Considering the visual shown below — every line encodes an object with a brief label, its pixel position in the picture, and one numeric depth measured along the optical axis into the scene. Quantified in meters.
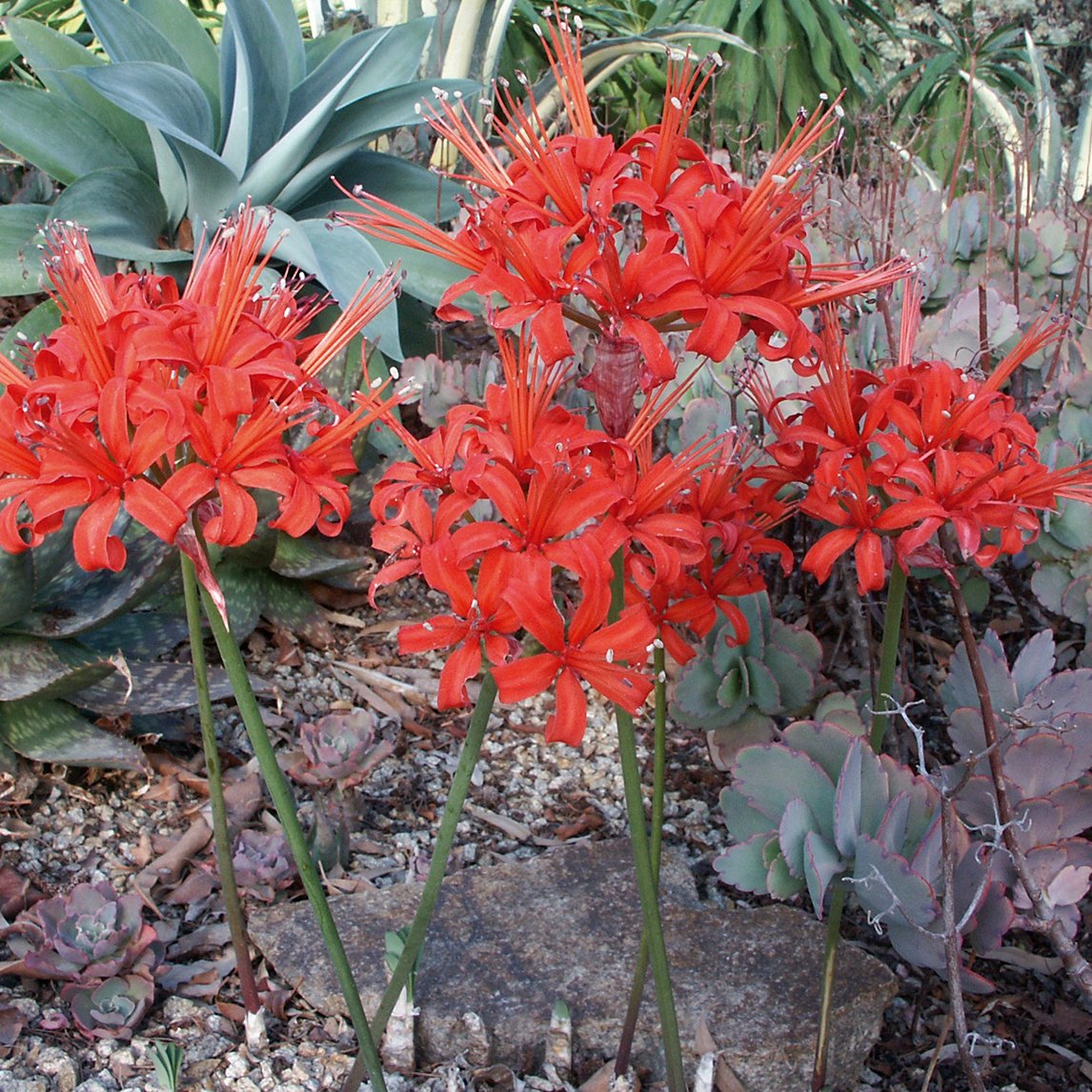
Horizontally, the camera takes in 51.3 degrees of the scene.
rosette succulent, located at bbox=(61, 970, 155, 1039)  1.48
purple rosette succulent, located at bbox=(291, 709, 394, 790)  1.84
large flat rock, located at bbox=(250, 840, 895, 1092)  1.51
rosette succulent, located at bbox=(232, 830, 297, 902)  1.72
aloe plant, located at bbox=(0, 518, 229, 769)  1.84
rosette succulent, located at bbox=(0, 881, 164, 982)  1.50
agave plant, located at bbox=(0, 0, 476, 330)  2.44
